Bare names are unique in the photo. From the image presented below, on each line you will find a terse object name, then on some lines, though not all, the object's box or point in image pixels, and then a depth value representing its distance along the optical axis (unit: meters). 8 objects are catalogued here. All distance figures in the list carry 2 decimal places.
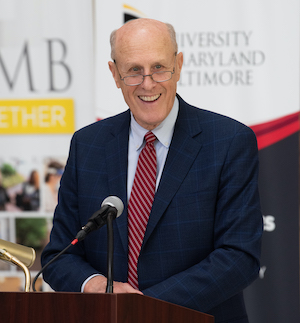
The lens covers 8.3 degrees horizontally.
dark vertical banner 5.41
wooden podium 4.25
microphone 4.37
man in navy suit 4.59
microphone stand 4.34
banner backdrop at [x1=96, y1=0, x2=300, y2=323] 5.42
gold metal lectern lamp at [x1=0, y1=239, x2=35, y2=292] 4.43
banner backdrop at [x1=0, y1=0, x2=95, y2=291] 5.60
